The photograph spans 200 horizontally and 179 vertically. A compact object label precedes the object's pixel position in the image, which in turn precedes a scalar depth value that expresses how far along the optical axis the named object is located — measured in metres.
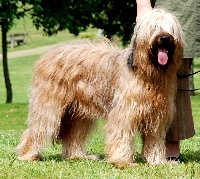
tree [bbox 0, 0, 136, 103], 19.14
